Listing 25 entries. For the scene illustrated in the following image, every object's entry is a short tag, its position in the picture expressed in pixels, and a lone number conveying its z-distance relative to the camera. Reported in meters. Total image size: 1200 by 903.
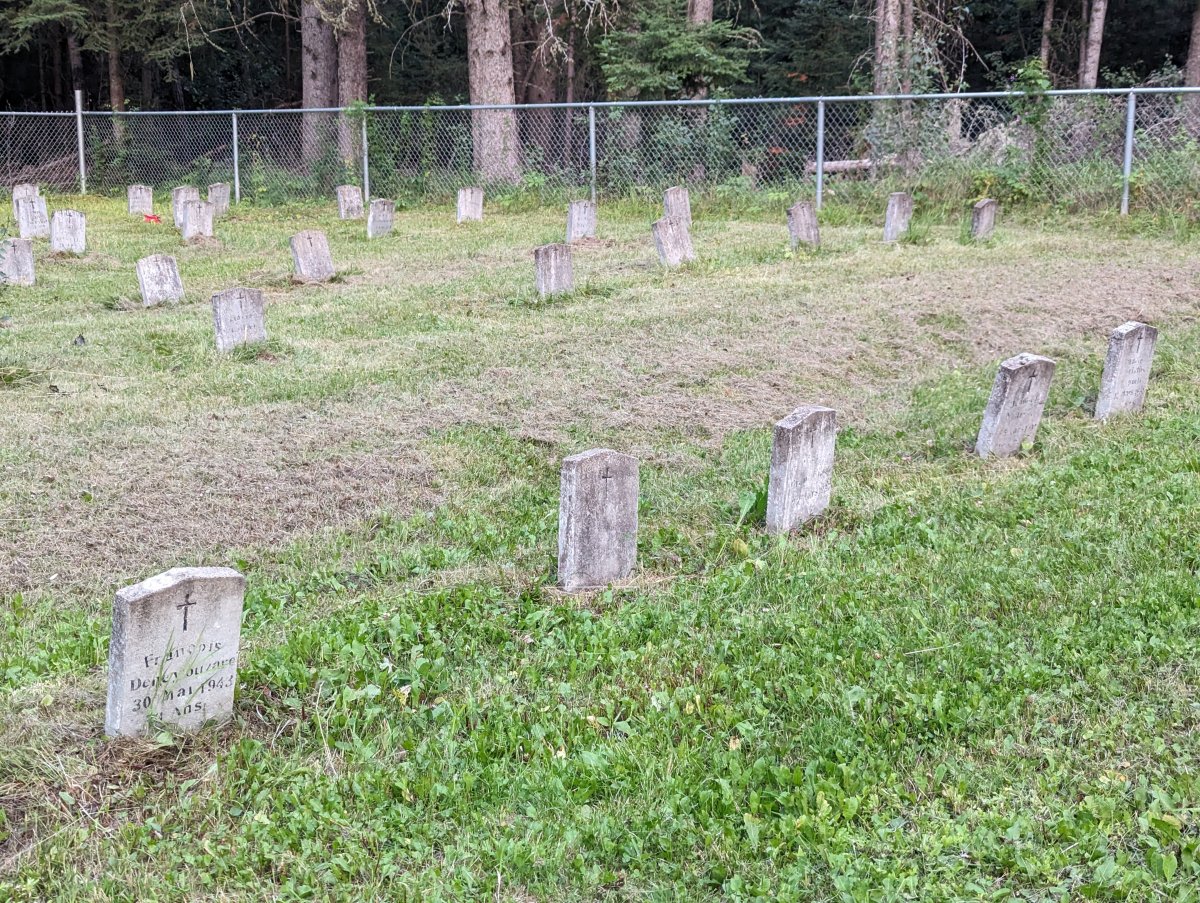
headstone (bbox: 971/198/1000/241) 14.80
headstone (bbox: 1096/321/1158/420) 7.09
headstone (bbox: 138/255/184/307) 11.74
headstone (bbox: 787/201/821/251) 14.09
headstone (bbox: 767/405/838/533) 5.47
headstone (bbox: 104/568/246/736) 3.55
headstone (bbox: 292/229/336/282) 13.02
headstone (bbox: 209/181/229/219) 20.80
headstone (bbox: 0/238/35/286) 12.87
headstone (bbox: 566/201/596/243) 15.59
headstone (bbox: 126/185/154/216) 20.98
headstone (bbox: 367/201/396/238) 17.20
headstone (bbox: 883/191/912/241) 14.91
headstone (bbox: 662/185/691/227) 16.89
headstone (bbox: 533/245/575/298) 11.47
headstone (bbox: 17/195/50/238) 17.11
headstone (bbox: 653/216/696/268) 13.18
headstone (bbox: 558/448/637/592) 4.88
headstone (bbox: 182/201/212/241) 16.95
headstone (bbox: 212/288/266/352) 9.30
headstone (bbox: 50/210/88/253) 15.10
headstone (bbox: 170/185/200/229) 18.12
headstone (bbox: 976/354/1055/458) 6.54
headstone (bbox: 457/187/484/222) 19.02
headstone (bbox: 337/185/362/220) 19.84
